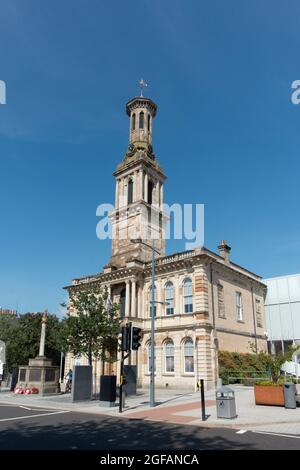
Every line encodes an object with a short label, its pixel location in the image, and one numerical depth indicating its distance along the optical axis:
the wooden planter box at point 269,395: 15.87
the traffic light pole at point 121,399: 15.53
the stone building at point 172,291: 29.81
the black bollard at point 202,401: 12.65
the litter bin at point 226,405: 12.70
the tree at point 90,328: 22.72
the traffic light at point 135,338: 17.47
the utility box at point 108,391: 17.53
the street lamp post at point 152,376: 17.67
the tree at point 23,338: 32.88
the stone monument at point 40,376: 24.77
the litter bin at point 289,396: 15.10
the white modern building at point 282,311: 38.12
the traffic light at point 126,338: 17.11
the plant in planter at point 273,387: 15.95
